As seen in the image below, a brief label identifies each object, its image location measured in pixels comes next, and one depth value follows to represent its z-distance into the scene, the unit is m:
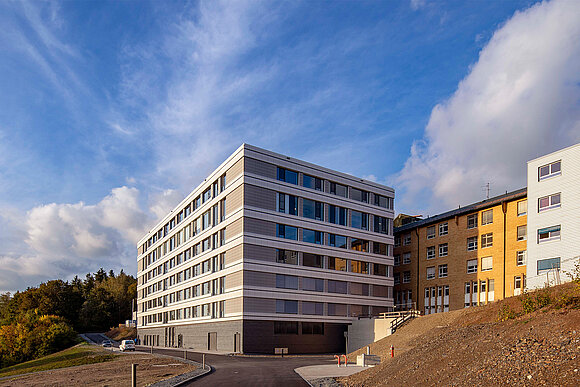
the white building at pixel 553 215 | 38.28
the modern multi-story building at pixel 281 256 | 52.81
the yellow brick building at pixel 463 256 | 53.12
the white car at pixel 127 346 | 64.88
